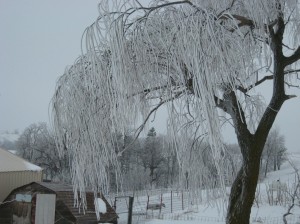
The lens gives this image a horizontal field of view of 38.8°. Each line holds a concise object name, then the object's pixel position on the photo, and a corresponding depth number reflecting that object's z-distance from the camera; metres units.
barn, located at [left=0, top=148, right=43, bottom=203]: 18.67
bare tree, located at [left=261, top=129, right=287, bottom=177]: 63.60
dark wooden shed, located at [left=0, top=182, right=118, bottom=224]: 13.39
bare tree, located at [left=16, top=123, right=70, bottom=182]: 44.25
